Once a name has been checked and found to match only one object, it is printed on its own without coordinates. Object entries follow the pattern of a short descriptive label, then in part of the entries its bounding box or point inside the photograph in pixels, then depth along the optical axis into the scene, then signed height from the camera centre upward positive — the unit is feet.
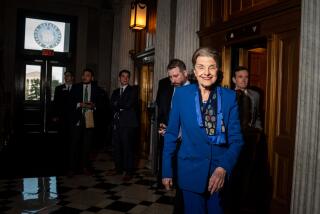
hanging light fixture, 22.43 +6.22
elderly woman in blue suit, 6.70 -0.66
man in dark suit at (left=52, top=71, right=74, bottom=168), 23.52 -0.10
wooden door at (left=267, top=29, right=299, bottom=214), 11.80 -0.06
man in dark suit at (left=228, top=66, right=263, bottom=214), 12.80 -1.46
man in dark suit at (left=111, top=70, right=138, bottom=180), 18.06 -0.76
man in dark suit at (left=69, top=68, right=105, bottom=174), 18.11 -0.42
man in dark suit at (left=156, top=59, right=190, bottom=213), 12.52 +0.63
